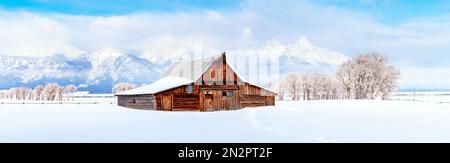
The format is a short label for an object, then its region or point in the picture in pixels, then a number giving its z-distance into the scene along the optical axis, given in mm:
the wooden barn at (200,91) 46375
